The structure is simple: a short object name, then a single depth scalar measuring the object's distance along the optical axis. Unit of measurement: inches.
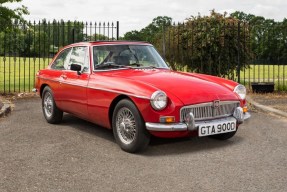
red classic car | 202.7
